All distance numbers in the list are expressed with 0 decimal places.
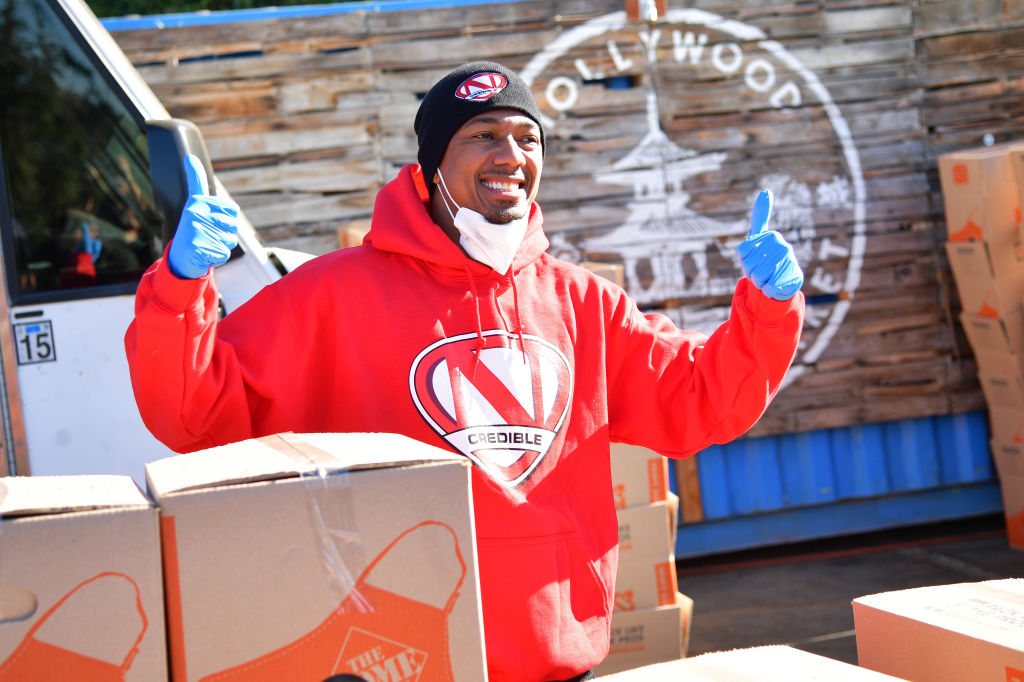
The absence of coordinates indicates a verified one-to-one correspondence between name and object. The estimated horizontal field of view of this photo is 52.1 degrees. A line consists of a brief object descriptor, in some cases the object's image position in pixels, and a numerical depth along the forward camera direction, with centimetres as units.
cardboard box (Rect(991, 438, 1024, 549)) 633
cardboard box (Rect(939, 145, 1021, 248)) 600
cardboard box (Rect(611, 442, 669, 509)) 455
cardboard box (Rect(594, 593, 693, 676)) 452
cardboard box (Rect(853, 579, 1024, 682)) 173
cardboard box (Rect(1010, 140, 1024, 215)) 588
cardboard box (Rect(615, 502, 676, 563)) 452
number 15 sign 327
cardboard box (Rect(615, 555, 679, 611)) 453
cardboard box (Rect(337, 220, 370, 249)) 452
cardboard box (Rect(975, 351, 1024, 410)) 619
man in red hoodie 206
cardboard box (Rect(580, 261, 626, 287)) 450
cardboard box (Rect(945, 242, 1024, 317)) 606
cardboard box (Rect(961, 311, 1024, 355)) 611
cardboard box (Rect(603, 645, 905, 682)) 161
